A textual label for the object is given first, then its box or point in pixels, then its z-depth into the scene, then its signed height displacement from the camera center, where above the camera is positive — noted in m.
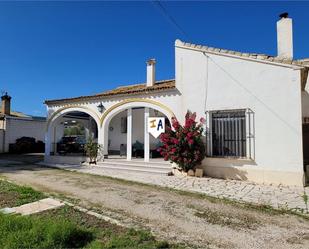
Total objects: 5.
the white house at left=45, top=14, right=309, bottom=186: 10.33 +1.64
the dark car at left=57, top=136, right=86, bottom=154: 20.13 -0.30
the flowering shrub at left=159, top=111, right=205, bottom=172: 11.79 -0.15
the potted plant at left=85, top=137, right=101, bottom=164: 15.69 -0.57
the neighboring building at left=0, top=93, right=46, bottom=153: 26.38 +1.47
